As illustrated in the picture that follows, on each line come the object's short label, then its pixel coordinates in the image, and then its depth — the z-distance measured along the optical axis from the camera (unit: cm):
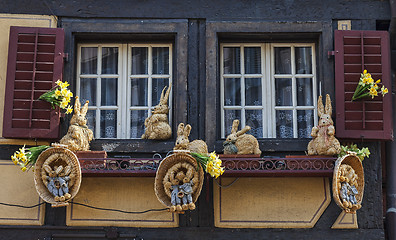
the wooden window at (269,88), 849
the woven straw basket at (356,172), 751
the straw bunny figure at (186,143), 766
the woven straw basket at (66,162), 753
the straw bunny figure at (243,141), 779
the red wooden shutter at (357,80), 805
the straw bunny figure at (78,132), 781
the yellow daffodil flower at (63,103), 793
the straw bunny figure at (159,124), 809
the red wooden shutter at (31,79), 805
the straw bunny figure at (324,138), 775
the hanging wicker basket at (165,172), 748
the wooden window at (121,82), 851
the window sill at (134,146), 812
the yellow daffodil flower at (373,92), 795
